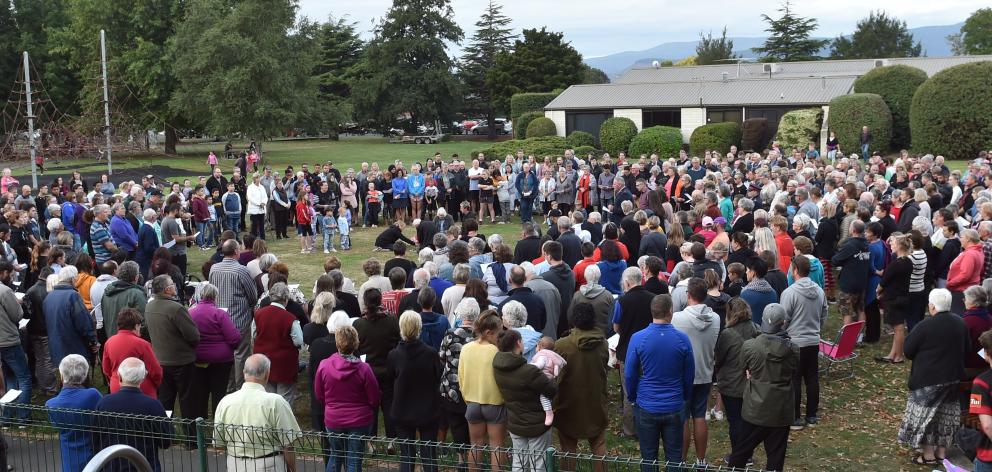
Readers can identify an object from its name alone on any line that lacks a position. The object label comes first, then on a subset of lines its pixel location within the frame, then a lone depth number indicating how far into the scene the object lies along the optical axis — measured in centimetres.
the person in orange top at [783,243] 1081
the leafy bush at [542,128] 4219
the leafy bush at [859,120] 2933
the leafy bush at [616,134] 3788
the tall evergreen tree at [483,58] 6462
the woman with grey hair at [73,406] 597
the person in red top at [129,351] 702
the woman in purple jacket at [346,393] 635
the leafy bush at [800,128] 3197
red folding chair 928
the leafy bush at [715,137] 3484
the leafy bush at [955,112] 2703
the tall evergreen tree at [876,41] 8012
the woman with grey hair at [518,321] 673
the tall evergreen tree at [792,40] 6944
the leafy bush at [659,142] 3597
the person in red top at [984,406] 572
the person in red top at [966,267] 941
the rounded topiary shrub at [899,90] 3044
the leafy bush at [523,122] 4644
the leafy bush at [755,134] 3412
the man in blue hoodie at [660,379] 639
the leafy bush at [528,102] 5084
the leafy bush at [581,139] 3872
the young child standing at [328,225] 1745
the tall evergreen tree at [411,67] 5872
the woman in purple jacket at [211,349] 795
